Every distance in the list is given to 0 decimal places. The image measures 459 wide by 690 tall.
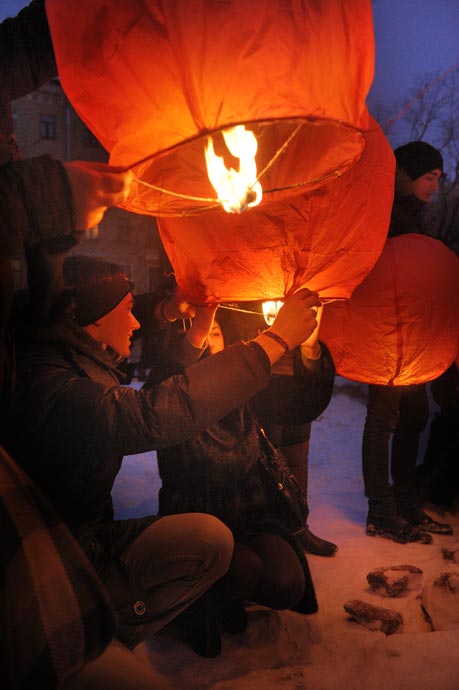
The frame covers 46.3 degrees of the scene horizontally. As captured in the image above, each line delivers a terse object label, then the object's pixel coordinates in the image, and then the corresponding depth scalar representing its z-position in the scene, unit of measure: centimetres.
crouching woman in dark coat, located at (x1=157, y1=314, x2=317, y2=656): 241
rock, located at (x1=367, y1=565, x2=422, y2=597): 274
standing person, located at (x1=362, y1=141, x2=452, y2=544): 348
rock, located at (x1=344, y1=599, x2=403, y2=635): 241
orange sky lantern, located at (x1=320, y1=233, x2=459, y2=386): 251
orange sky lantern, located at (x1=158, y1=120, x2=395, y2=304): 187
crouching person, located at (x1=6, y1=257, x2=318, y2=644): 155
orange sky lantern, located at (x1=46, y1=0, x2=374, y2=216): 121
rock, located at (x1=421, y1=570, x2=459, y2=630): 244
